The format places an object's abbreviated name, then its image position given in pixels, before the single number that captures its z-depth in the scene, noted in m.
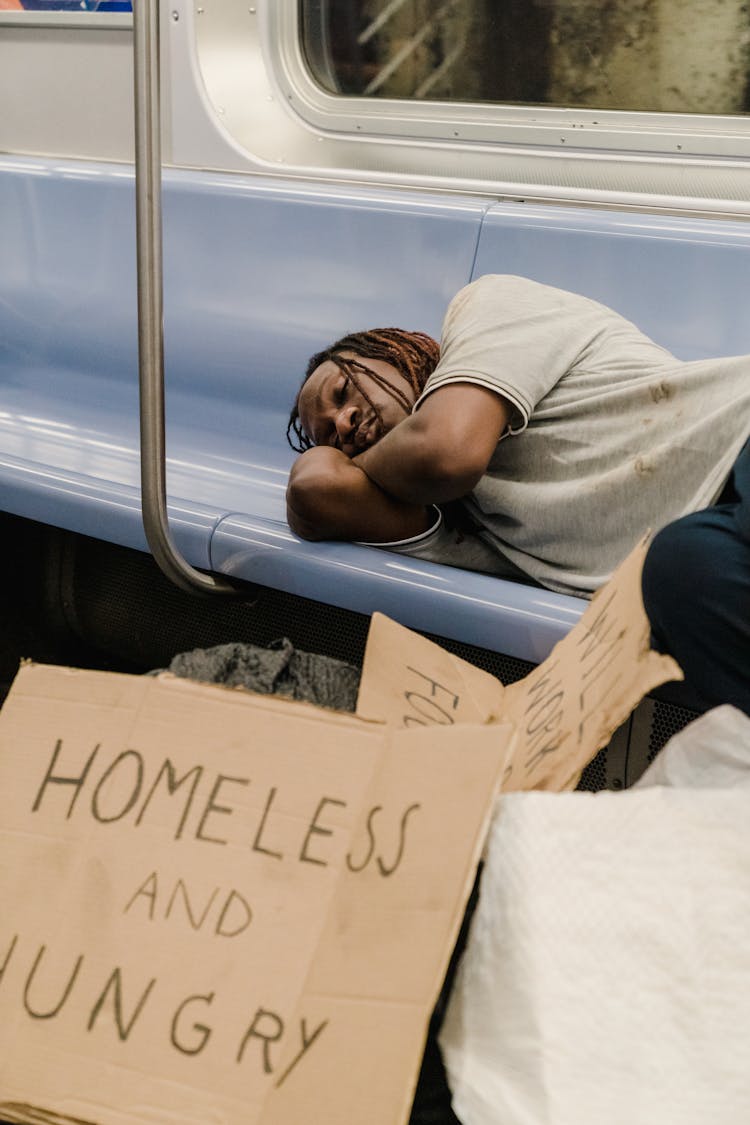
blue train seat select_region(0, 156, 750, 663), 1.56
